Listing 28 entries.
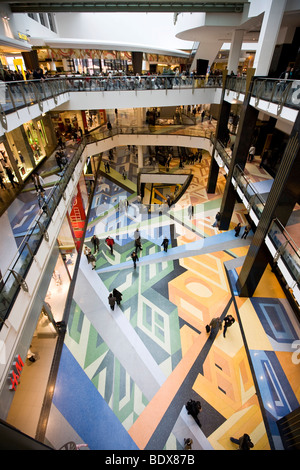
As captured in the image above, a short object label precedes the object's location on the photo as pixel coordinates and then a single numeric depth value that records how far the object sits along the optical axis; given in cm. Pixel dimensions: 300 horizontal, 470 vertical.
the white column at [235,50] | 1123
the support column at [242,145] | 857
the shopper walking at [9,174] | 848
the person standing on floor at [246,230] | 1088
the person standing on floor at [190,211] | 1309
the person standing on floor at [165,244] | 1036
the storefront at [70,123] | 1546
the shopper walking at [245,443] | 486
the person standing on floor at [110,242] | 1085
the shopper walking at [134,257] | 985
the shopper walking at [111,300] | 809
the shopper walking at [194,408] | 546
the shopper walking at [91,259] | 997
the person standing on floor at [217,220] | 1189
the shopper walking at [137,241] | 1077
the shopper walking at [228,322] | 731
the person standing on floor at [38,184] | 749
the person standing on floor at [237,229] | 1124
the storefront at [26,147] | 886
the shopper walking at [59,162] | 1000
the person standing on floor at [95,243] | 1079
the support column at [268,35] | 696
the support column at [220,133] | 1201
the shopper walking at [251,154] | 1104
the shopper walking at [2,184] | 847
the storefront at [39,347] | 451
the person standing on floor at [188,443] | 505
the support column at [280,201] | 548
